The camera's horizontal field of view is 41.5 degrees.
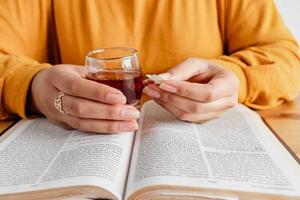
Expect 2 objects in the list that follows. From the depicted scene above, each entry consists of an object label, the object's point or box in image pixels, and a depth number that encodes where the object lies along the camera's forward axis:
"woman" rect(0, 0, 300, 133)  0.83
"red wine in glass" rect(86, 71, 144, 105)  0.66
